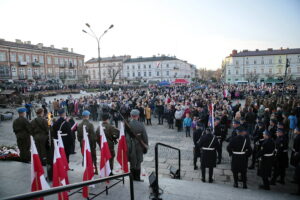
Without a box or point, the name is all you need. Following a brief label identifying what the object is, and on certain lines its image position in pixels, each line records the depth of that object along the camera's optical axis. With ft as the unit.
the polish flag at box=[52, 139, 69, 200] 13.37
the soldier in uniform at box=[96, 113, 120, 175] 19.04
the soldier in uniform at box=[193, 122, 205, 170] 22.93
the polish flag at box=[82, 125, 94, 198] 14.46
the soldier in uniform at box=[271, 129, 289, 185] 19.15
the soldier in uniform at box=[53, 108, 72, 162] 20.10
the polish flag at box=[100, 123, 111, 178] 15.66
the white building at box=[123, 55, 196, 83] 284.61
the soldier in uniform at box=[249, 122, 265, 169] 23.21
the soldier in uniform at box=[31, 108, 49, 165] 19.80
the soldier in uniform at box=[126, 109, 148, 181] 16.84
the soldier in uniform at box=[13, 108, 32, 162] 21.42
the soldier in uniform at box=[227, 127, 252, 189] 18.17
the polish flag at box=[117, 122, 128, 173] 16.85
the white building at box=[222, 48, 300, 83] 240.12
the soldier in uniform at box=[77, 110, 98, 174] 19.71
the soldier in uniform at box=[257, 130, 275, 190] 18.03
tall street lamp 57.19
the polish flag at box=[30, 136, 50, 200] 12.36
